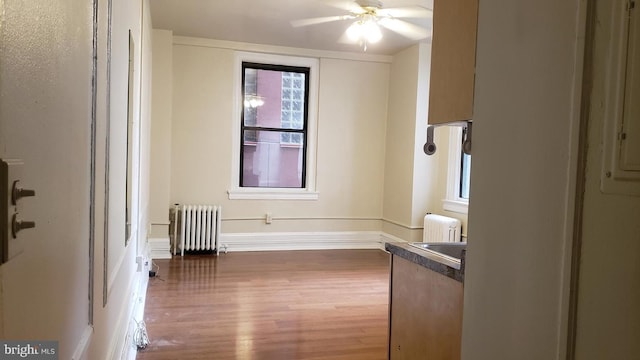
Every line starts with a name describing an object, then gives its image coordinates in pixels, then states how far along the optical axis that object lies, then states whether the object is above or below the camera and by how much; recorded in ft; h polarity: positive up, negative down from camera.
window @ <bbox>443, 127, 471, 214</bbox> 18.21 -0.42
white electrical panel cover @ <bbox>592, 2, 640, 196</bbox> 2.46 +0.36
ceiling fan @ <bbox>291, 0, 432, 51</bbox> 14.28 +4.75
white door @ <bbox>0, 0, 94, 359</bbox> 2.31 -0.06
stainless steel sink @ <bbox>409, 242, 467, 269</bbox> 7.31 -1.44
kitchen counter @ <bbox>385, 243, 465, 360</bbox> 5.53 -2.00
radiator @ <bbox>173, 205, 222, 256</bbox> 18.88 -3.23
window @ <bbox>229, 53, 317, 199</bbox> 20.40 +1.19
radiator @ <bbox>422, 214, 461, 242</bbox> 17.33 -2.69
